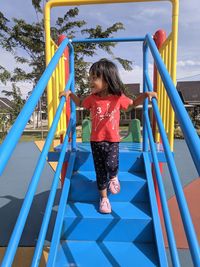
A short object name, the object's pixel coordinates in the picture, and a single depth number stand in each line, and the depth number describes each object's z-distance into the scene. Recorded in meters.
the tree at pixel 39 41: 11.06
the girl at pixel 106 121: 1.66
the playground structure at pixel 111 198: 1.01
